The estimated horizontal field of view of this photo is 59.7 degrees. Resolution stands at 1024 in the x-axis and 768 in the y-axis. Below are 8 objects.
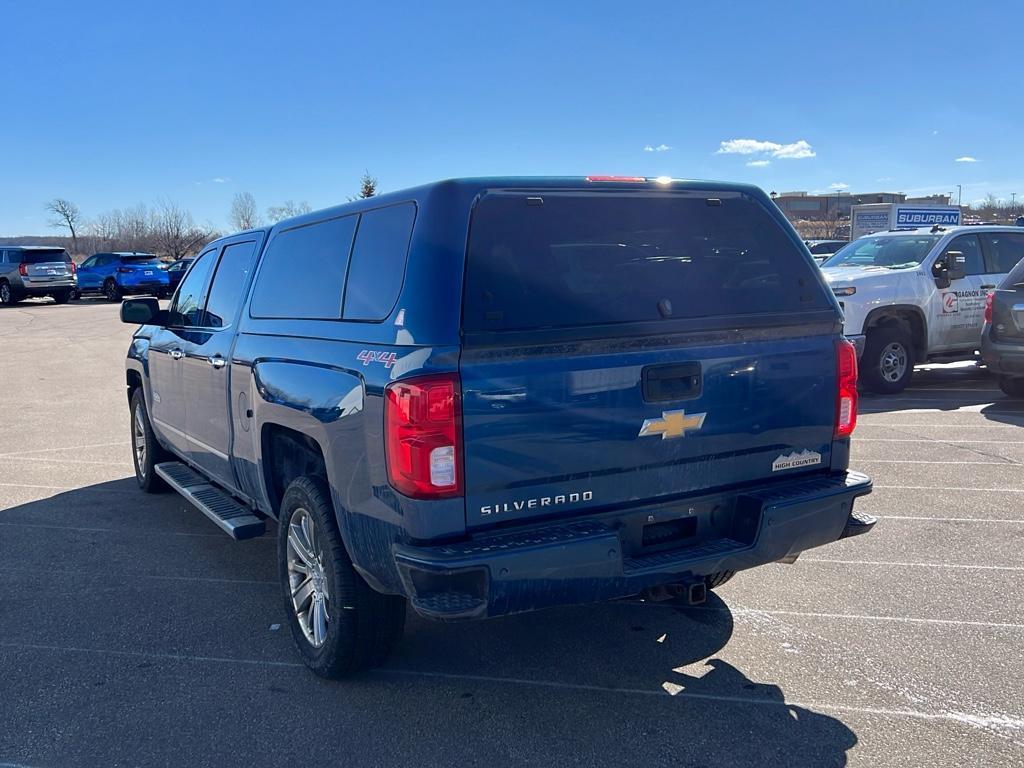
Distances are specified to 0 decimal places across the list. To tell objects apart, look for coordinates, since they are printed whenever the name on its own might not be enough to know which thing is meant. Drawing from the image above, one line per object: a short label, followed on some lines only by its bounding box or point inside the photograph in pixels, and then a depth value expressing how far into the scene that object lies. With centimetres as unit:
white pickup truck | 1042
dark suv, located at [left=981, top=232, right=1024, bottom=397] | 955
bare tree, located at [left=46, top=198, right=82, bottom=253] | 8654
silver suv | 2878
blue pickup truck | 306
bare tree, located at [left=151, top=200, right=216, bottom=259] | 6181
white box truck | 3044
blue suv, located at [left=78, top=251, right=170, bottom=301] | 3030
